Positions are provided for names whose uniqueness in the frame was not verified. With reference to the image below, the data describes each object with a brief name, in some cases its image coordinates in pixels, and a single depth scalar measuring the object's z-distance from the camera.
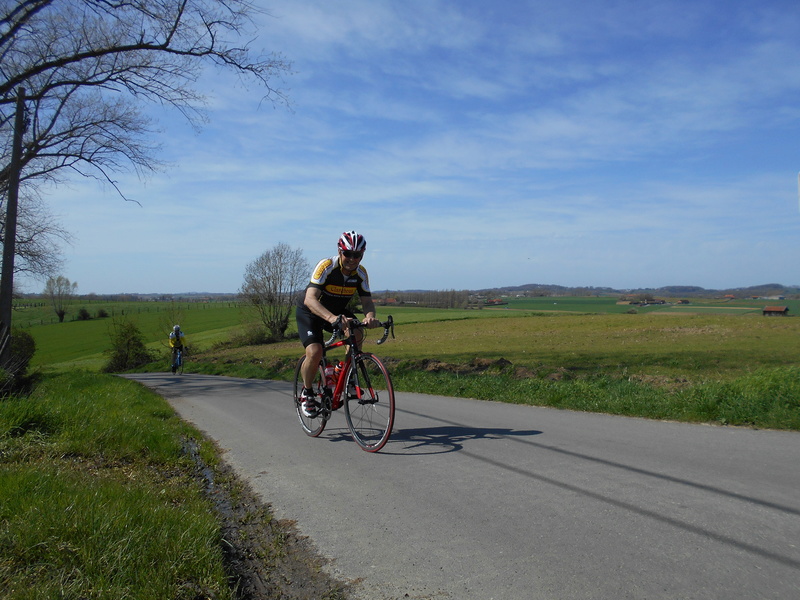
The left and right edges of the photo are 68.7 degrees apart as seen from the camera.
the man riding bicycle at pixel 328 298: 6.09
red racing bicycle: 6.12
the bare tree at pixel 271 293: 56.47
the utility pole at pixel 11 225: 17.45
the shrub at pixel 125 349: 39.84
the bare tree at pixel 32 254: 24.14
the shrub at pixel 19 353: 8.32
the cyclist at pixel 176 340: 24.73
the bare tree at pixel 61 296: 81.74
